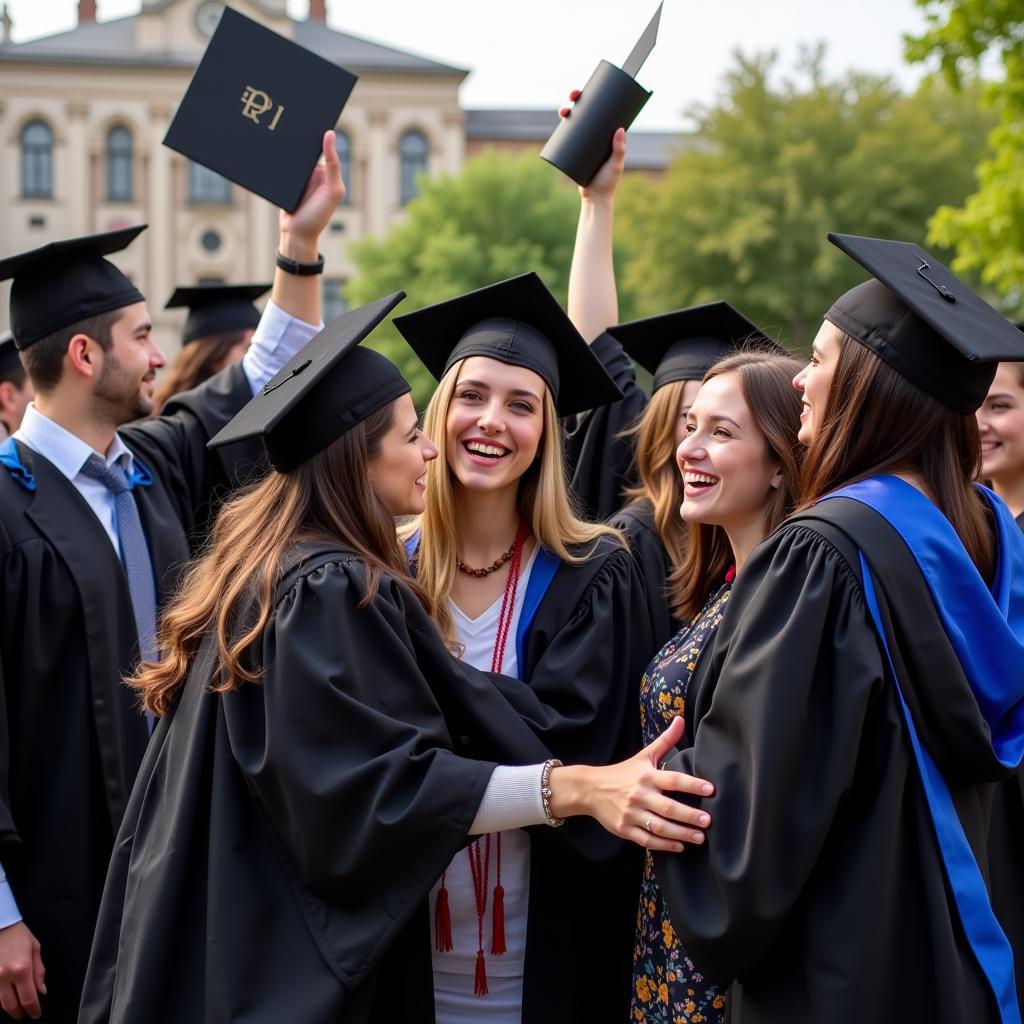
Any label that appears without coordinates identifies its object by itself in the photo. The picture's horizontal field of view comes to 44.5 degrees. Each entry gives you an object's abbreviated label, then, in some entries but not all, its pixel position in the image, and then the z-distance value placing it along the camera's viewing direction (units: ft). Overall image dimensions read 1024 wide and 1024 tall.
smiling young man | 11.02
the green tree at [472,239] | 106.73
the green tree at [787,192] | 87.30
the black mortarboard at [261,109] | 13.38
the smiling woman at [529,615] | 9.78
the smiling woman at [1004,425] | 14.34
